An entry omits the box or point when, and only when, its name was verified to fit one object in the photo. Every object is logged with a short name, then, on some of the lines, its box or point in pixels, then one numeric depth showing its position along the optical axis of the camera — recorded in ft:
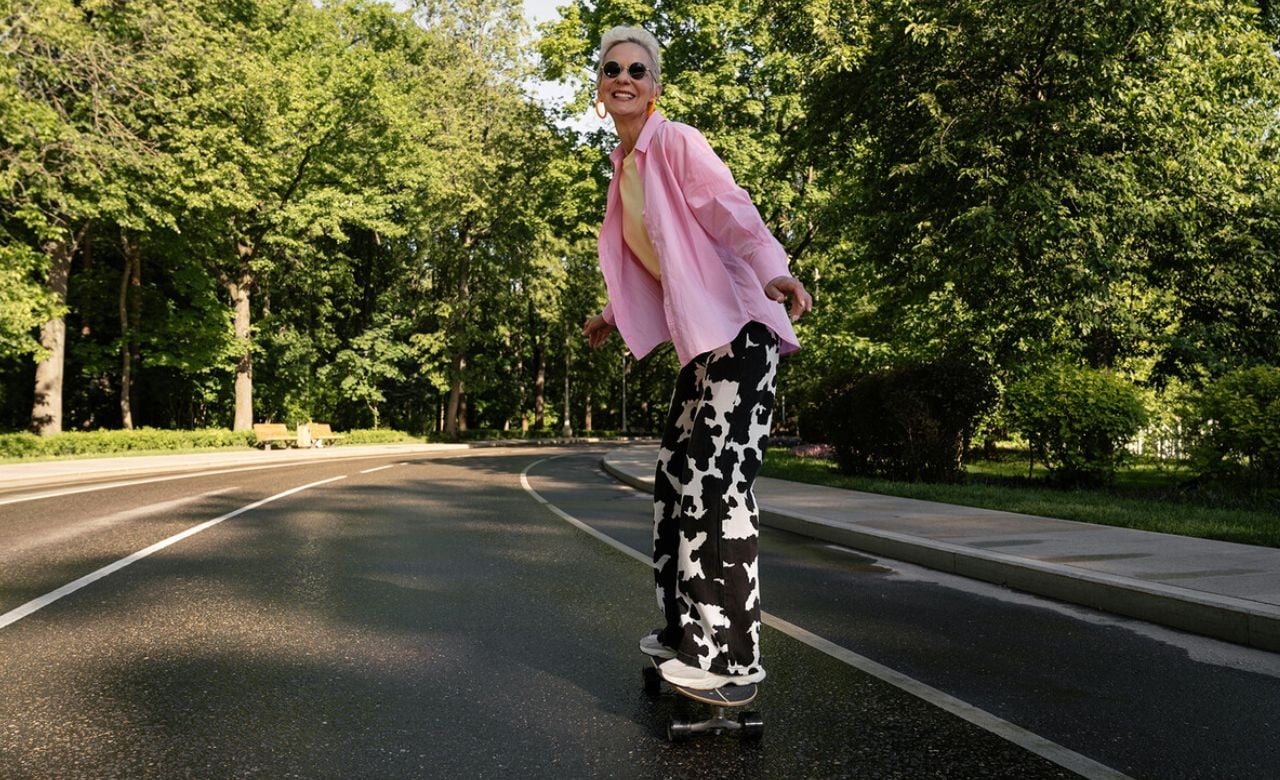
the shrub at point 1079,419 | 36.22
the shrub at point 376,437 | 119.03
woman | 9.53
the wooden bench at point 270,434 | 96.12
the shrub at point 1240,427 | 30.37
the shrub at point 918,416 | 39.86
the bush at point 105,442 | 72.33
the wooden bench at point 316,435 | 102.62
